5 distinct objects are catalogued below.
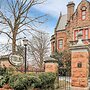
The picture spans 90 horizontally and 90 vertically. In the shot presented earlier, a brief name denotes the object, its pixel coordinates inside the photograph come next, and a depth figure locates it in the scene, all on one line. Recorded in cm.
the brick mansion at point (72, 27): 1627
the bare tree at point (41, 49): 2144
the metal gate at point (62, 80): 760
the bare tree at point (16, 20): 1019
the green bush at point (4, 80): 652
